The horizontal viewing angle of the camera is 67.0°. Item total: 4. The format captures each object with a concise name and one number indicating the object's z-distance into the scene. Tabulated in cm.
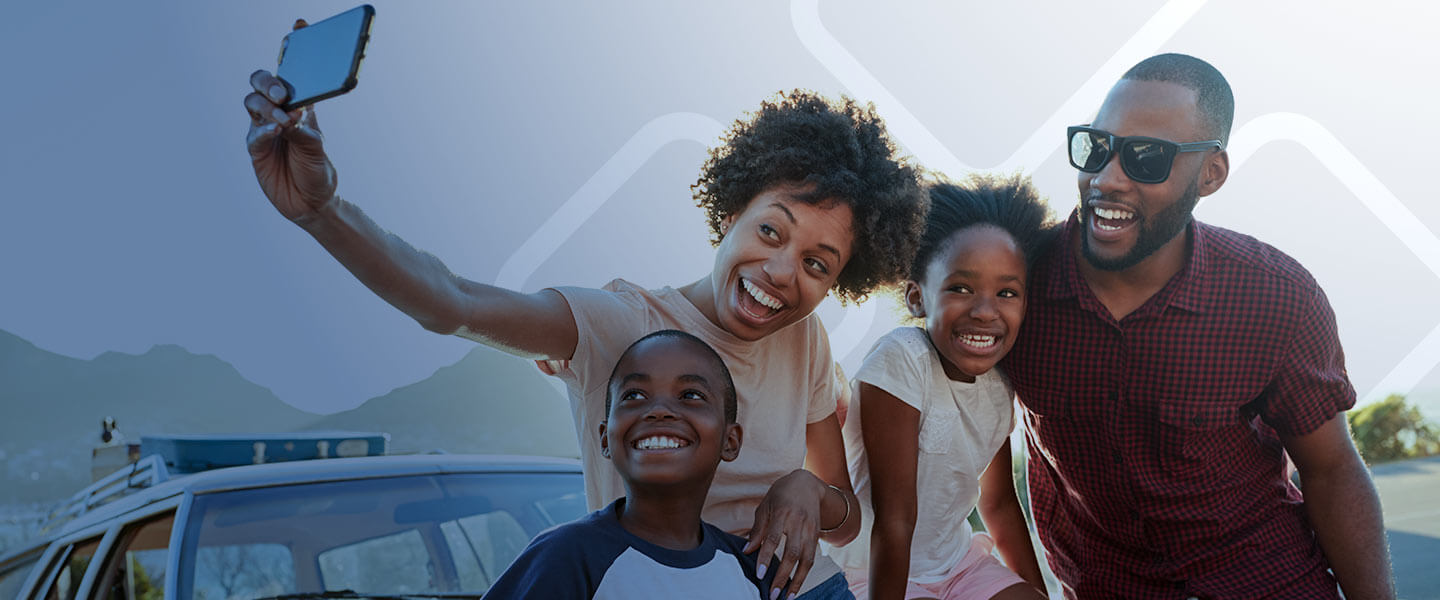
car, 312
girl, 280
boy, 203
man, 297
